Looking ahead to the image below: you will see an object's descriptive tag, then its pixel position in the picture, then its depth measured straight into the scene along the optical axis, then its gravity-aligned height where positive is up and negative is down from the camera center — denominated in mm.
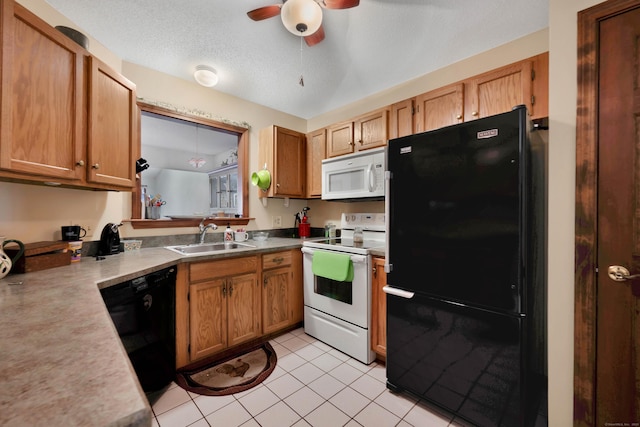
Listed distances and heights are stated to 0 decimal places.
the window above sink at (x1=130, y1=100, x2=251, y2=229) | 2854 +814
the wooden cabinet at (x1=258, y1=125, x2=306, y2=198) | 2879 +619
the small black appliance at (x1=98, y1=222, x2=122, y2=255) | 1923 -204
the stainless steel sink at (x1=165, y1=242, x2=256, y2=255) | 2320 -324
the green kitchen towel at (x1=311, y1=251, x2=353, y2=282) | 2087 -437
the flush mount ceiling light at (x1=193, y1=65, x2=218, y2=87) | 2279 +1226
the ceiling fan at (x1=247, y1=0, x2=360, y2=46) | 1429 +1136
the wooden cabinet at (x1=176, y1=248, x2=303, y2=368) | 1924 -741
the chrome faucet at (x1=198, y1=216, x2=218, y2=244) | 2537 -138
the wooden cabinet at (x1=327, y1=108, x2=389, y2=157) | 2410 +804
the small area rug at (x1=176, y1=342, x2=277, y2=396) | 1758 -1186
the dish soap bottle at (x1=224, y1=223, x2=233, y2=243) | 2668 -225
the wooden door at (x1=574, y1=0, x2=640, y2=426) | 1050 +1
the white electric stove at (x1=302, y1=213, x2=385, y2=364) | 2037 -704
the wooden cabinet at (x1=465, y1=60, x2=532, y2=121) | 1688 +855
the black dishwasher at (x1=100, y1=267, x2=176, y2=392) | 1381 -664
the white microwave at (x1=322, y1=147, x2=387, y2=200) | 2256 +357
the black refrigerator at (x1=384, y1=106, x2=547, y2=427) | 1274 -304
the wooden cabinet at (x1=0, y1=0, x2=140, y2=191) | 1156 +544
